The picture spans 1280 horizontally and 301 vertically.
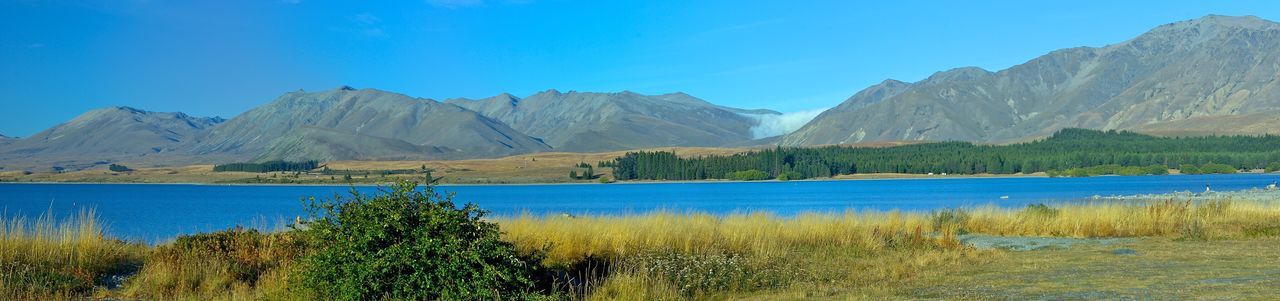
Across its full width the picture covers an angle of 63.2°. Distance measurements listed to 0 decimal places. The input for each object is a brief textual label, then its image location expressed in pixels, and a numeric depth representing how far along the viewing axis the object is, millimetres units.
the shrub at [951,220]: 23547
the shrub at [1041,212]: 24728
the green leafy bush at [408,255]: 10031
